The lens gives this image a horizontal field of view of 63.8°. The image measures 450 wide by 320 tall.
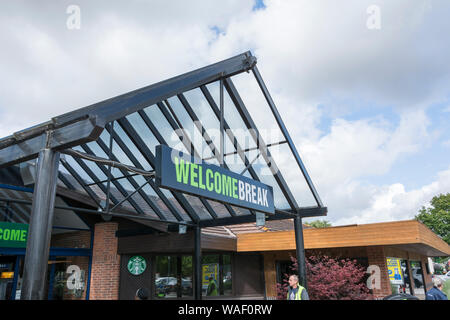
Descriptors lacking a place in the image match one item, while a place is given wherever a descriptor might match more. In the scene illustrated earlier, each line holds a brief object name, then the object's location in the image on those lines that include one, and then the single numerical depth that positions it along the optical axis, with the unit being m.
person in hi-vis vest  6.27
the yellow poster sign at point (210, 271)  14.93
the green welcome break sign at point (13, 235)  10.44
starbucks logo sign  13.23
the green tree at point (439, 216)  47.47
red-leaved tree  11.32
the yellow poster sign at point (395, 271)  13.66
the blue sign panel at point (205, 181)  5.22
